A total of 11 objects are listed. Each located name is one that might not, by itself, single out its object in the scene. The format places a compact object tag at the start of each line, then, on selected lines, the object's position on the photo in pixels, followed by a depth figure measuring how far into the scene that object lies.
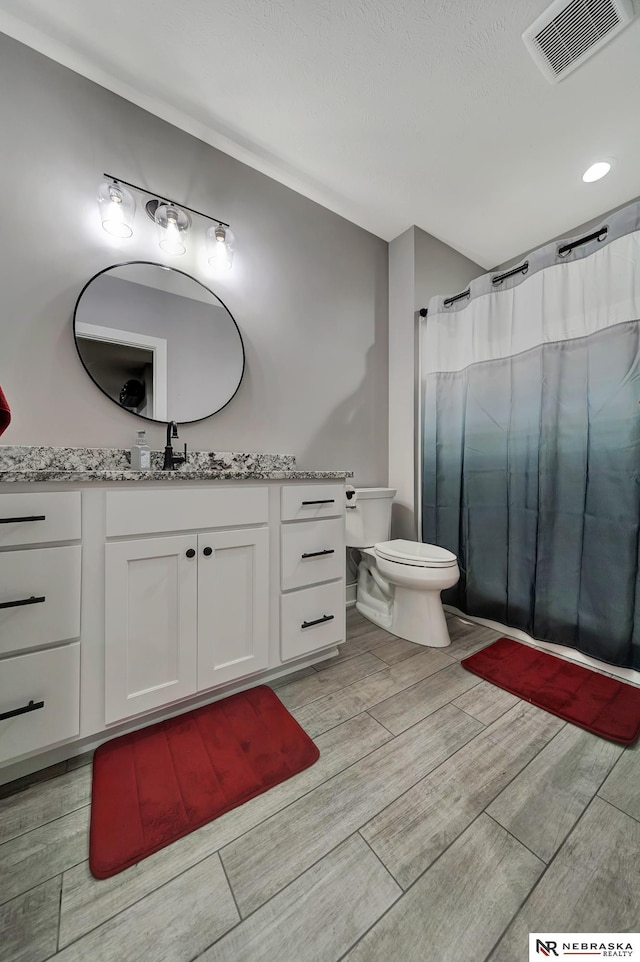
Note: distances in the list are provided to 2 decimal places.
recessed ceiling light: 1.75
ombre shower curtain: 1.45
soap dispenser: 1.34
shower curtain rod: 1.49
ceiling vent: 1.16
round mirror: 1.39
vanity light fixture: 1.40
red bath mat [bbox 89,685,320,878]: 0.84
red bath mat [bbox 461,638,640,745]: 1.20
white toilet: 1.63
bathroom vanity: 0.93
